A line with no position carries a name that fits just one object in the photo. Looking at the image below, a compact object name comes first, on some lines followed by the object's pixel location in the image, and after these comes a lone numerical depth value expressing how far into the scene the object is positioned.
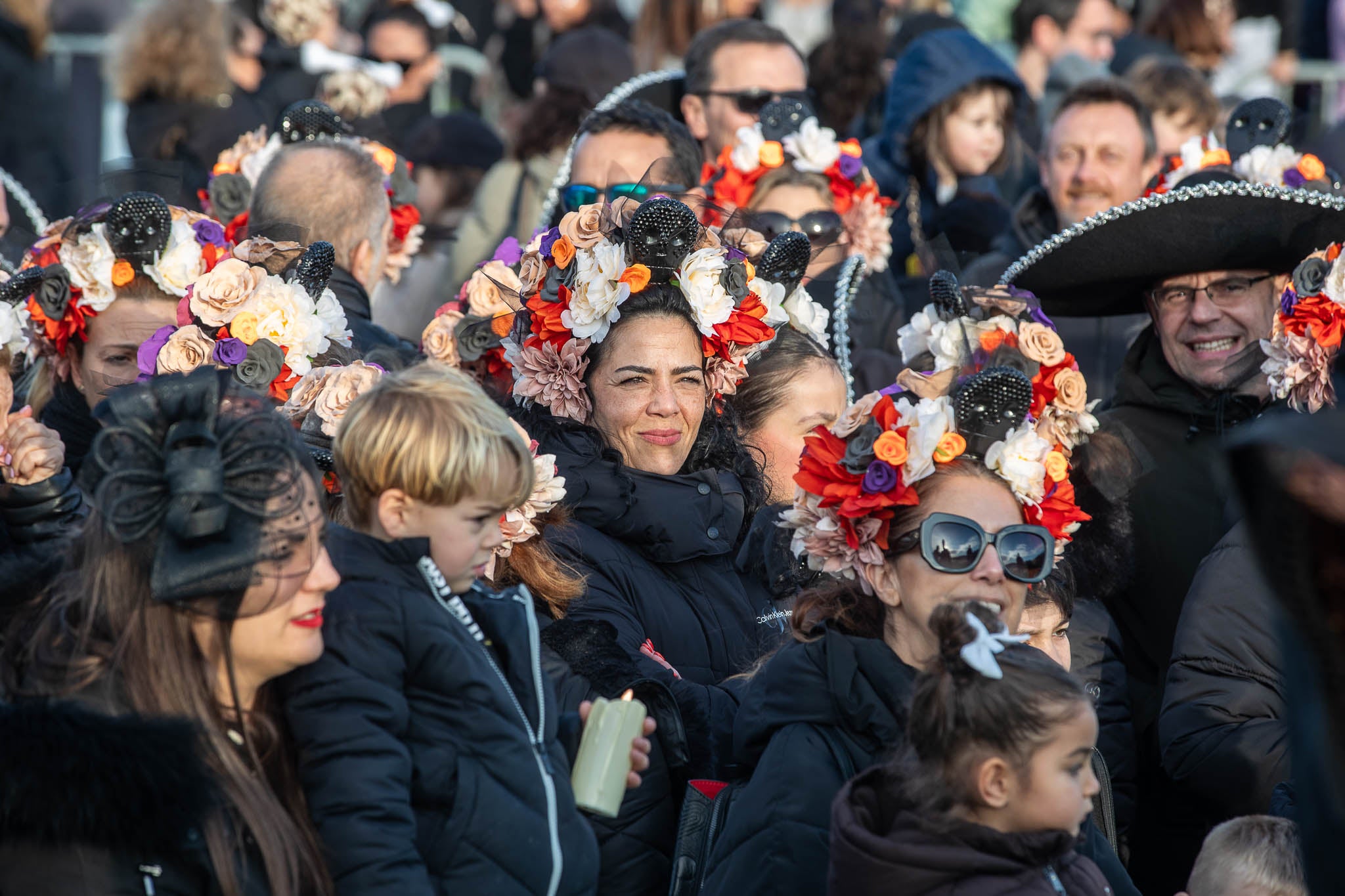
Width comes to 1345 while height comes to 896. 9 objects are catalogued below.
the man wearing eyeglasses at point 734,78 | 14.13
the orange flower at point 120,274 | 9.60
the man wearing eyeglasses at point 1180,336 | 9.99
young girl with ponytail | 5.89
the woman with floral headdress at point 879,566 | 6.62
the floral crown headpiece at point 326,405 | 7.62
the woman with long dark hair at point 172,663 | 5.33
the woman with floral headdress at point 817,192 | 13.07
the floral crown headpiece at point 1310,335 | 9.37
